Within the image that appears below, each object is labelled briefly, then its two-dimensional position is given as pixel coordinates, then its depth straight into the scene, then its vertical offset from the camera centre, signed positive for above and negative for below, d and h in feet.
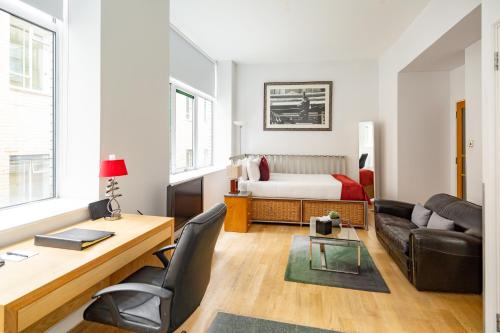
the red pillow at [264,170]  16.40 -0.16
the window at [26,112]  6.10 +1.24
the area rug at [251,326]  6.56 -3.65
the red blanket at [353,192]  14.56 -1.25
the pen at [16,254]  4.61 -1.37
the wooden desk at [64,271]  3.48 -1.48
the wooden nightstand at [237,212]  14.08 -2.19
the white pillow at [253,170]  15.80 -0.15
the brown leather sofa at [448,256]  7.85 -2.44
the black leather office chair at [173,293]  4.12 -1.87
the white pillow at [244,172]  16.06 -0.26
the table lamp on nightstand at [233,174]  14.21 -0.33
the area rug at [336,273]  8.80 -3.46
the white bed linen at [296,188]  14.83 -1.10
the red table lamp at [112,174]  6.38 -0.14
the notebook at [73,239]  4.94 -1.25
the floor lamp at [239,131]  20.56 +2.56
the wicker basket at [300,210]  14.60 -2.19
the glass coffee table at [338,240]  9.37 -2.37
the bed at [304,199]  14.61 -1.64
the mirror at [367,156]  17.95 +0.68
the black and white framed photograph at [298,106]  19.56 +4.16
